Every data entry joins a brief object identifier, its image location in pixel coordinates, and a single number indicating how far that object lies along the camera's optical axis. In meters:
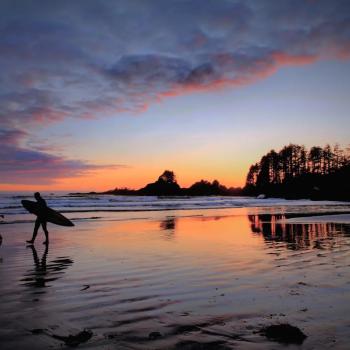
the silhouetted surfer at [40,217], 16.51
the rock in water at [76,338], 4.59
